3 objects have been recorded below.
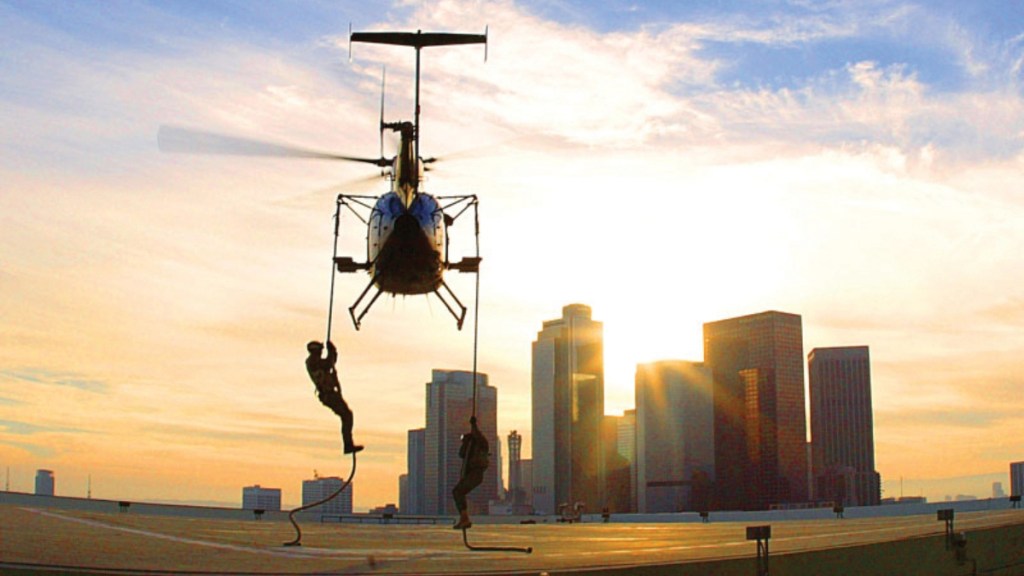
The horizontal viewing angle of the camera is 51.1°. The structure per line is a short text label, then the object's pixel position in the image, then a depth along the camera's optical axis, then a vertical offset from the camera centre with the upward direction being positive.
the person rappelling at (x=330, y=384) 19.06 +1.16
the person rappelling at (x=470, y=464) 19.92 -0.28
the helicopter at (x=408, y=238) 29.97 +5.91
